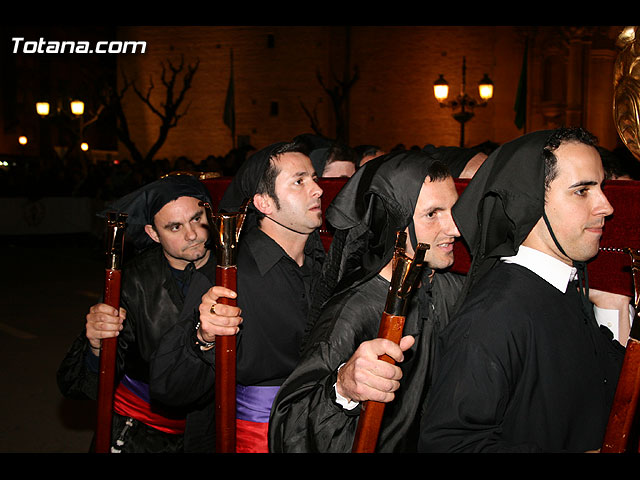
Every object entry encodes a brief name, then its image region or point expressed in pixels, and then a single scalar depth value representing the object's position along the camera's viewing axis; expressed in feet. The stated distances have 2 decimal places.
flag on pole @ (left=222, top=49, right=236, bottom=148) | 65.41
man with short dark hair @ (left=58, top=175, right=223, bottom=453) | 10.19
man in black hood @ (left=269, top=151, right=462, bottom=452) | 6.49
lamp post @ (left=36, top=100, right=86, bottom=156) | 64.85
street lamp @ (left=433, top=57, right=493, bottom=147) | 52.48
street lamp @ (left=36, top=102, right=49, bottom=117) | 67.51
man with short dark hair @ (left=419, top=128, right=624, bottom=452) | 5.98
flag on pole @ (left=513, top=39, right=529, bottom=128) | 45.50
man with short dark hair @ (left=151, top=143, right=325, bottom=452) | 8.61
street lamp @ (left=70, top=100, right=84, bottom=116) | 64.46
